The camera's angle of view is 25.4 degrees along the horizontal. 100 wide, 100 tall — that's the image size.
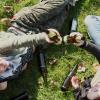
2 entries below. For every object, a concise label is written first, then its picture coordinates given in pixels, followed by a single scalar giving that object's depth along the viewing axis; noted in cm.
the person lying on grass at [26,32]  255
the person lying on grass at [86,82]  224
